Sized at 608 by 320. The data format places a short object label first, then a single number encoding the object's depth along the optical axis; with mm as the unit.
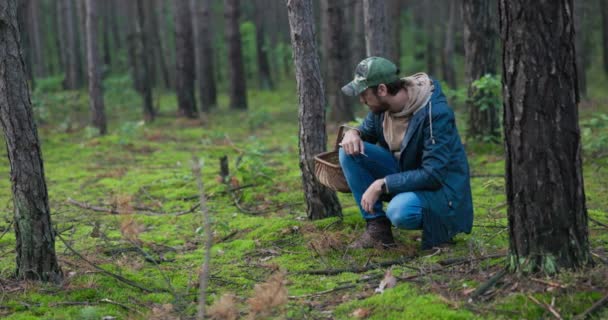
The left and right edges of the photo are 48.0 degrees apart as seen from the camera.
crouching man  4714
